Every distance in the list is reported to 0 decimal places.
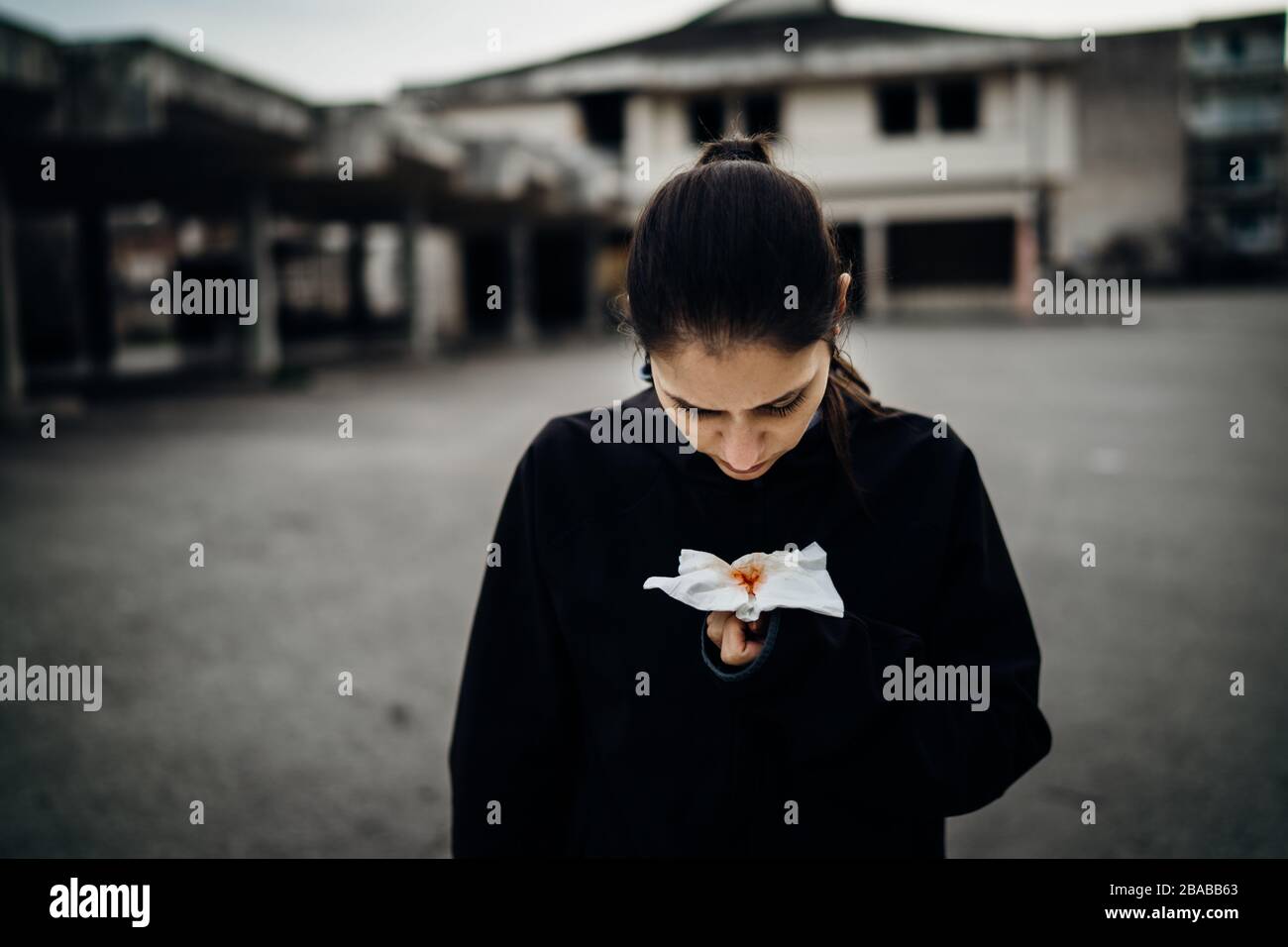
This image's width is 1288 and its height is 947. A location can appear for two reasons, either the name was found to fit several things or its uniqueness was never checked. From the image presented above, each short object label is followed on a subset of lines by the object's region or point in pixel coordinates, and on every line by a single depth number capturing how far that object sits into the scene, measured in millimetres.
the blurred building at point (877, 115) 26203
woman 1444
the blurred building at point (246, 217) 9680
